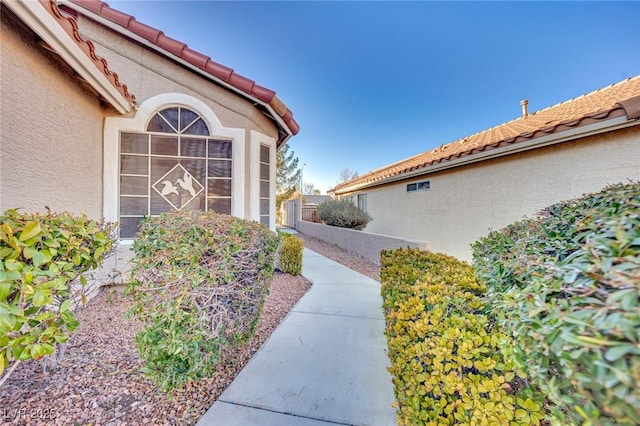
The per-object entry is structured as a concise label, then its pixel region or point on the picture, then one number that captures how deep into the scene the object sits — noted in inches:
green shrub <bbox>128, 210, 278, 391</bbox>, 89.2
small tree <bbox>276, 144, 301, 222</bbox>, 1018.0
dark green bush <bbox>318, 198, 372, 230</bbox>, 499.5
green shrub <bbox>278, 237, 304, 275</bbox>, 286.0
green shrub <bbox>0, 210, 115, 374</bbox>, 63.8
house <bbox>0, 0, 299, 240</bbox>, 149.9
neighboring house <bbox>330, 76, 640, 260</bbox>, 187.3
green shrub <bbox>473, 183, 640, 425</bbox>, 31.8
